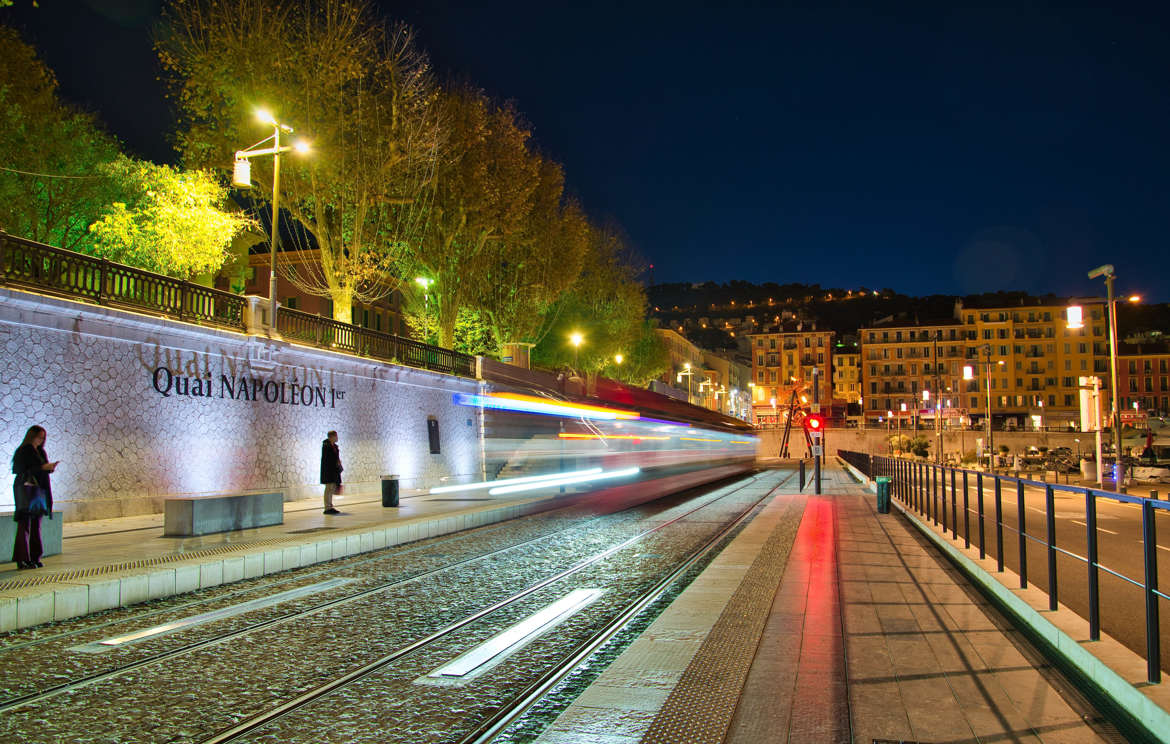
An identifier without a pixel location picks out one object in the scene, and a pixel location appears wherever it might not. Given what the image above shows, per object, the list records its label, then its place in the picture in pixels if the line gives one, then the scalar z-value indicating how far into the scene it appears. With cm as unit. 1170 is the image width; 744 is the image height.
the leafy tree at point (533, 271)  4059
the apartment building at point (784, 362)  13700
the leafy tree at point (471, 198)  3284
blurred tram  2361
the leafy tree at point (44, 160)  2603
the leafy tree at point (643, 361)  6706
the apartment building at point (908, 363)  12156
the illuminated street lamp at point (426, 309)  3658
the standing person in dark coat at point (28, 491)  959
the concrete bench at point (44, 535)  1009
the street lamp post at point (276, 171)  2016
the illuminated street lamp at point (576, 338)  4816
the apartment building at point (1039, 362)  11581
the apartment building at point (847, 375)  13700
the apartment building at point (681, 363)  10561
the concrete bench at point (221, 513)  1311
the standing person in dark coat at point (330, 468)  1728
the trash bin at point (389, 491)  1936
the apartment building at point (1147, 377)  11256
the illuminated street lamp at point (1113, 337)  2569
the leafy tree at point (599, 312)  5416
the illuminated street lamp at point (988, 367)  4278
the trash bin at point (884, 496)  2059
